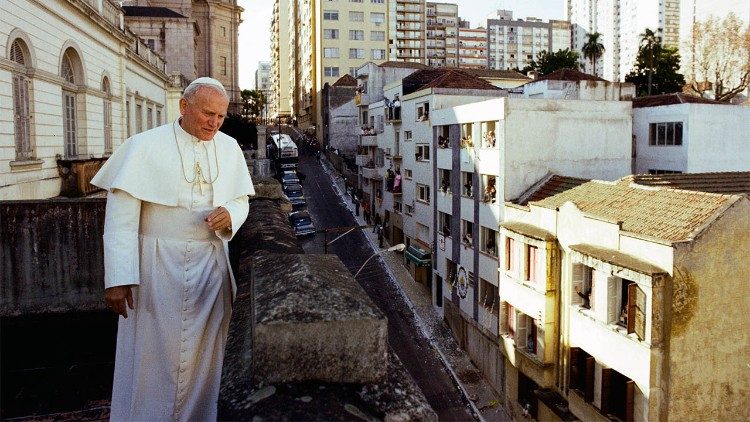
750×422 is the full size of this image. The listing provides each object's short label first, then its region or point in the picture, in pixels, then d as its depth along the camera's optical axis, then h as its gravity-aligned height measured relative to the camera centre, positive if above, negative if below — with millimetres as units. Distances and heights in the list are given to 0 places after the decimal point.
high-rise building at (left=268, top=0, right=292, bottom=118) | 138500 +25828
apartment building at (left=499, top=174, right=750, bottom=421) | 16500 -3900
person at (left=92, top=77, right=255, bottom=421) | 3396 -499
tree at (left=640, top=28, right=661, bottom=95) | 59438 +11747
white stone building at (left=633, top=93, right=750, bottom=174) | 32188 +1665
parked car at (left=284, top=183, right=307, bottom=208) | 51531 -2055
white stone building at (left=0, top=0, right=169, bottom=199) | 14242 +2294
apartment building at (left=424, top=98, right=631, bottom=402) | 27578 +181
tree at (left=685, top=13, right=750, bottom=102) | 51781 +9675
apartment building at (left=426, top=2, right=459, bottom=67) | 131625 +28736
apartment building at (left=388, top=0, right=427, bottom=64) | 110938 +25188
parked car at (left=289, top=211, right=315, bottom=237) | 44281 -3786
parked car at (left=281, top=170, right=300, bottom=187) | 56062 -683
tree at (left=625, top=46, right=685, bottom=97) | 59341 +9193
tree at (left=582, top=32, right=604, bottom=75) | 75000 +14485
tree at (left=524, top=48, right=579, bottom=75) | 67938 +11818
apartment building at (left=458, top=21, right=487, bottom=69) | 135875 +26792
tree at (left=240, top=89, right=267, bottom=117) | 87344 +10090
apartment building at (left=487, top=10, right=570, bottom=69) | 139625 +29571
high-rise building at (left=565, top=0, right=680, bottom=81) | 135875 +33791
